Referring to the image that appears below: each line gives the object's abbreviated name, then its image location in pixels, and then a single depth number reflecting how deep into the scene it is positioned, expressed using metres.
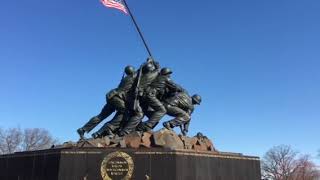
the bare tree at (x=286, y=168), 41.69
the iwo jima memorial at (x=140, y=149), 9.09
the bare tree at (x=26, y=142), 34.42
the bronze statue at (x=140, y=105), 10.98
